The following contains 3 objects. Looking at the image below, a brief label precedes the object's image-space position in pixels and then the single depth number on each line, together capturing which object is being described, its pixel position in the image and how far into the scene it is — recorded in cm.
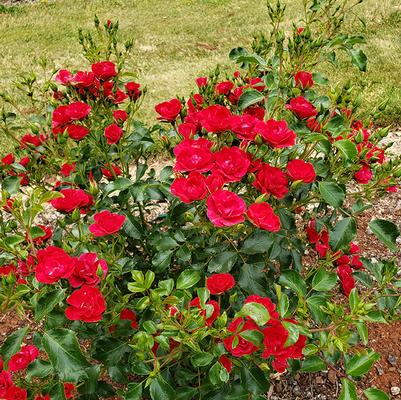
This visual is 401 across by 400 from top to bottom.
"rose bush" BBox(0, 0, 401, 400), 131
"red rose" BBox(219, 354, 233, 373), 142
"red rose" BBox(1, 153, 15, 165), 192
